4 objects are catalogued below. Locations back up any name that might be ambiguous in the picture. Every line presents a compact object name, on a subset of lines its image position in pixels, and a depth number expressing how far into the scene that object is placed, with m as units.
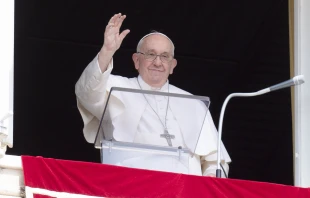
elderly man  14.02
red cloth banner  12.59
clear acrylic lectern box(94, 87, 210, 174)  13.53
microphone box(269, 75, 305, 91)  12.79
